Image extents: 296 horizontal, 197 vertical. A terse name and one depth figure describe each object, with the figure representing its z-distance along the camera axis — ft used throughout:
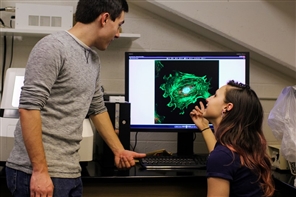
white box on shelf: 6.81
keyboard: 5.70
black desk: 5.23
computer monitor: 6.61
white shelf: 6.78
